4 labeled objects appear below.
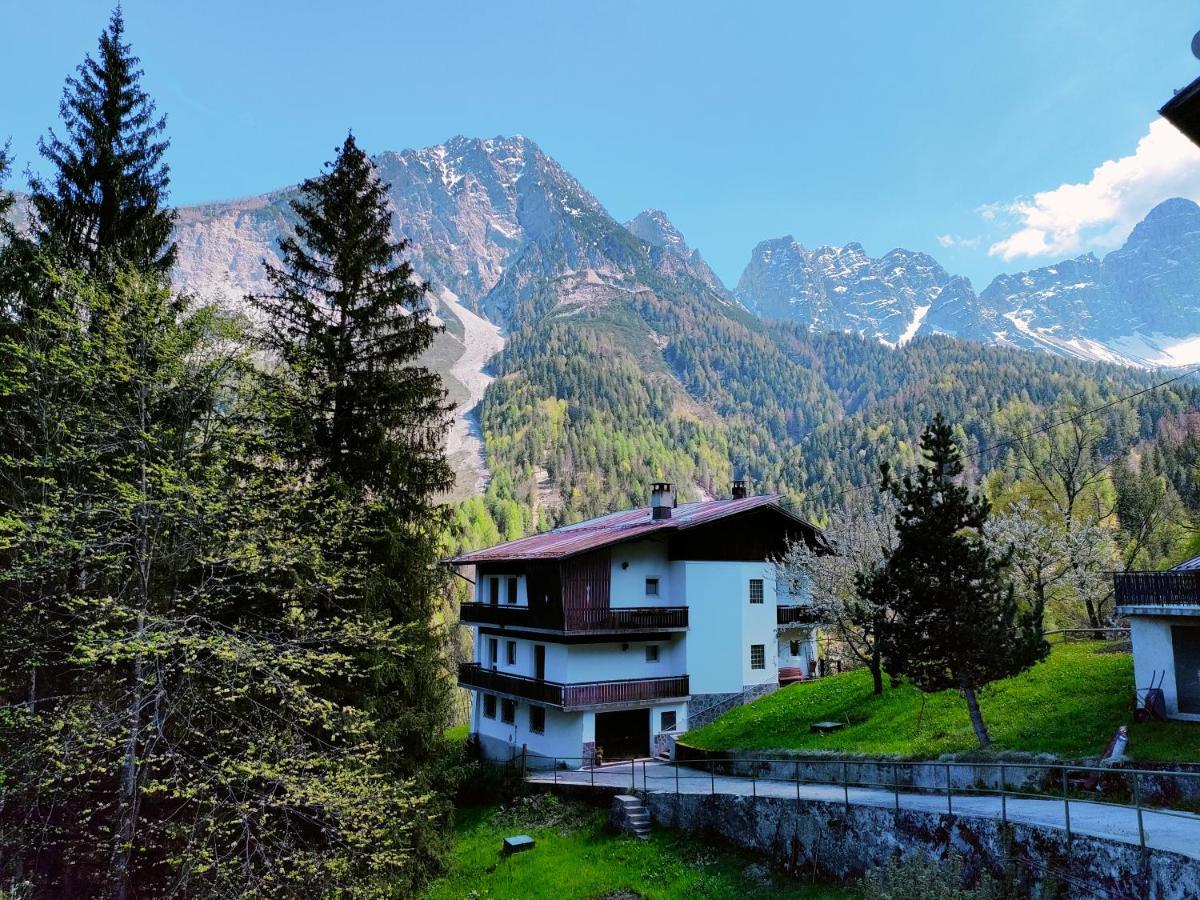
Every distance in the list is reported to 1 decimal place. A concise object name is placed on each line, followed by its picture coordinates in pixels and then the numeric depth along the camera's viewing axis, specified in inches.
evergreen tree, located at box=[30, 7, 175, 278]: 655.1
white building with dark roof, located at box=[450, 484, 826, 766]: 1337.4
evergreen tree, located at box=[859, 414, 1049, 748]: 799.7
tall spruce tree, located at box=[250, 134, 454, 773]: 674.8
